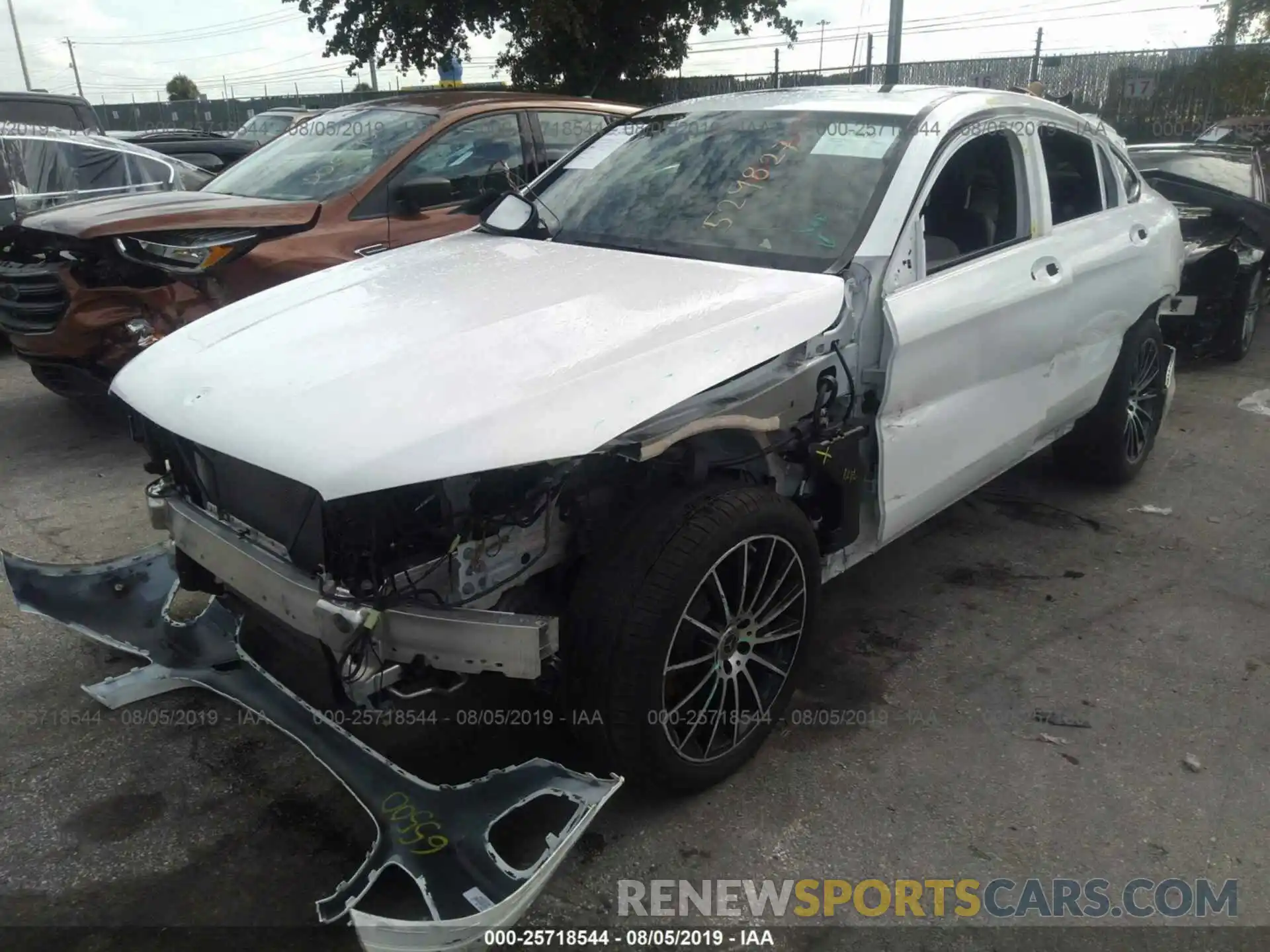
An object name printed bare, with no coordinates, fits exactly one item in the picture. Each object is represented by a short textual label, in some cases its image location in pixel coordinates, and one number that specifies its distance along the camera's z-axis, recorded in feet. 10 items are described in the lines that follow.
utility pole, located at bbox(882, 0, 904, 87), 36.32
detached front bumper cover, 6.63
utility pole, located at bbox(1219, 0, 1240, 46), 56.59
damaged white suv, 7.22
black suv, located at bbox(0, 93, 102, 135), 25.67
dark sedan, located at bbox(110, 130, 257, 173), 35.94
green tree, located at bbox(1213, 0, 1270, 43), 57.11
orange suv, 16.10
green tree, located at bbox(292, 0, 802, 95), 45.78
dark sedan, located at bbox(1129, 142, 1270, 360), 22.34
